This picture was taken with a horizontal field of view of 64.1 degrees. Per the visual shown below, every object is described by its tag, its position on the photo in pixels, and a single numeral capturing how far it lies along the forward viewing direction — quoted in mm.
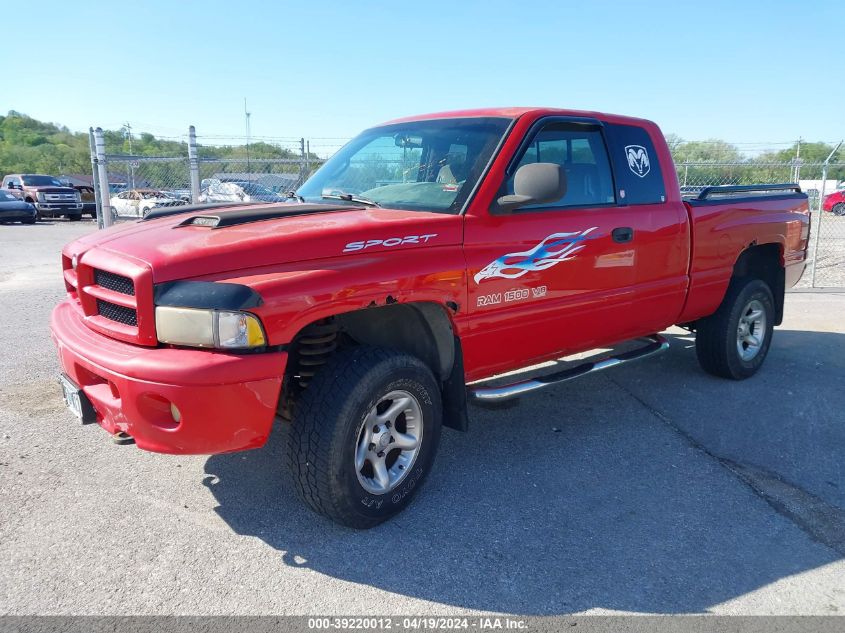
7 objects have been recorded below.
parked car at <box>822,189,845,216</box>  24328
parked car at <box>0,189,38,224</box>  23062
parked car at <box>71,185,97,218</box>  27922
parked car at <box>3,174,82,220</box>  26141
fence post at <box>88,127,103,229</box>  10328
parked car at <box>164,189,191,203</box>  17419
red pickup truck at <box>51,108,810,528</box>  2691
